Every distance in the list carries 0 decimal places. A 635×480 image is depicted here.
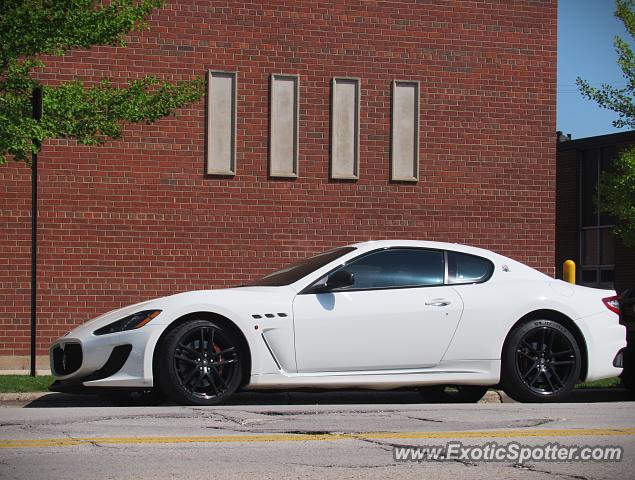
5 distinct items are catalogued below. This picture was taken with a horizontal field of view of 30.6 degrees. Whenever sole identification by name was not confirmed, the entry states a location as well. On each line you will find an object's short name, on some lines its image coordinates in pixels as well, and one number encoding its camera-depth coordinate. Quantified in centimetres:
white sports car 948
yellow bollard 1656
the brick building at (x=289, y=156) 1784
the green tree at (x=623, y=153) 2834
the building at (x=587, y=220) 4078
